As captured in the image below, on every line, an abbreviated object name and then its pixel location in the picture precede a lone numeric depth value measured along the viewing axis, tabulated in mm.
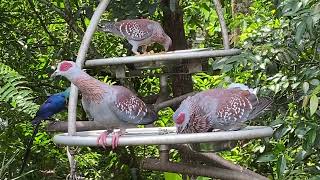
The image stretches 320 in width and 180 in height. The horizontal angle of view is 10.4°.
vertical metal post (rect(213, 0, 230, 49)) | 5629
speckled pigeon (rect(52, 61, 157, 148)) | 5224
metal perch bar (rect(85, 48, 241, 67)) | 5239
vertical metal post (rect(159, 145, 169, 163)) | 5557
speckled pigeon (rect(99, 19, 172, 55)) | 5656
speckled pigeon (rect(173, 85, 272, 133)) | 5168
